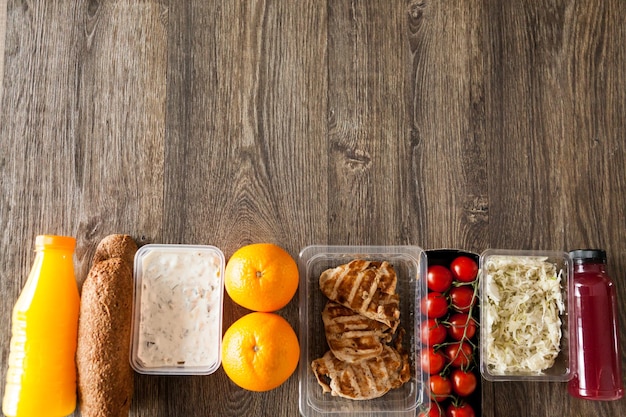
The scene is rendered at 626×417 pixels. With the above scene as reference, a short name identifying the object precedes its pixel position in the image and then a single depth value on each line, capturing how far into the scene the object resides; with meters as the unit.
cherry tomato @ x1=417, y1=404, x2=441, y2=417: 1.18
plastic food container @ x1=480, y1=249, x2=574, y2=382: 1.19
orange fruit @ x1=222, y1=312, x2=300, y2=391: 1.07
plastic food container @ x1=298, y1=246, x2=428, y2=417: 1.21
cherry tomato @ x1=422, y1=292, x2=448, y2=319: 1.20
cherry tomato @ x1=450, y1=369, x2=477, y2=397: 1.18
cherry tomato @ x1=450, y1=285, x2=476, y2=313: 1.21
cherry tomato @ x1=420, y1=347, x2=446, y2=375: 1.19
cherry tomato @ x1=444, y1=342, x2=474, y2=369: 1.20
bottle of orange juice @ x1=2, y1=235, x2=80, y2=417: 1.10
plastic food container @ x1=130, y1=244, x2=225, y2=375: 1.17
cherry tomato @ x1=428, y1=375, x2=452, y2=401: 1.18
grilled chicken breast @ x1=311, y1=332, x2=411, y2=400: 1.18
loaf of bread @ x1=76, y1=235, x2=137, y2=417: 1.10
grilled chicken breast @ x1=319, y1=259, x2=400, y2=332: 1.19
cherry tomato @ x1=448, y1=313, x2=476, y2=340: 1.20
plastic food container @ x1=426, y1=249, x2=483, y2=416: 1.21
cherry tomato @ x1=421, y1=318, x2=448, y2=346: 1.19
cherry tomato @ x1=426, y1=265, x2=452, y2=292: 1.21
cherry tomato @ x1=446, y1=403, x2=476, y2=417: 1.18
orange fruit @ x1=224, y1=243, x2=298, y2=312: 1.09
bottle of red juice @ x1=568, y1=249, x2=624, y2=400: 1.18
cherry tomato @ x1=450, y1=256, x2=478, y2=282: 1.21
